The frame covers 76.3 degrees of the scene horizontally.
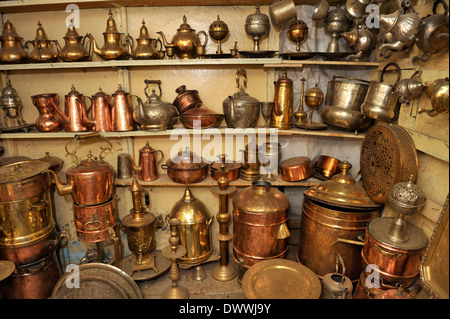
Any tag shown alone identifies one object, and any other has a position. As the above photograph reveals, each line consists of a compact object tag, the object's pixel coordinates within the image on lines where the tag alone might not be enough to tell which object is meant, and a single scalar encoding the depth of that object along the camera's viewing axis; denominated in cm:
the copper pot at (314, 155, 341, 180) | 244
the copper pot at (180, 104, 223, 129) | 228
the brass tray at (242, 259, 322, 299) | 174
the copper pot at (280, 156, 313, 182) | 238
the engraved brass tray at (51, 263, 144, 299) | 203
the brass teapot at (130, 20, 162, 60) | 229
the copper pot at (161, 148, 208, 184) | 237
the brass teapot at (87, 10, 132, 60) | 227
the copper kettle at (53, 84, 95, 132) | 233
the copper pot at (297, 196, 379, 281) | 201
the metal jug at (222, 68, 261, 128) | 228
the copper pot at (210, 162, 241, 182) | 242
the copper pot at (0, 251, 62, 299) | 218
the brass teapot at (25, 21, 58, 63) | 230
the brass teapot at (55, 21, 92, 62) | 228
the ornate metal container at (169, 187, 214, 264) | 243
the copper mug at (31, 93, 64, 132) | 232
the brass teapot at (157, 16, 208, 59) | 228
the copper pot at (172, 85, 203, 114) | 242
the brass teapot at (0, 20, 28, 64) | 227
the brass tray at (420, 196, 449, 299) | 127
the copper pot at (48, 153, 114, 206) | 215
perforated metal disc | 168
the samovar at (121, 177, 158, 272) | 235
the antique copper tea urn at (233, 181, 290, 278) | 214
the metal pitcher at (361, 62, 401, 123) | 188
